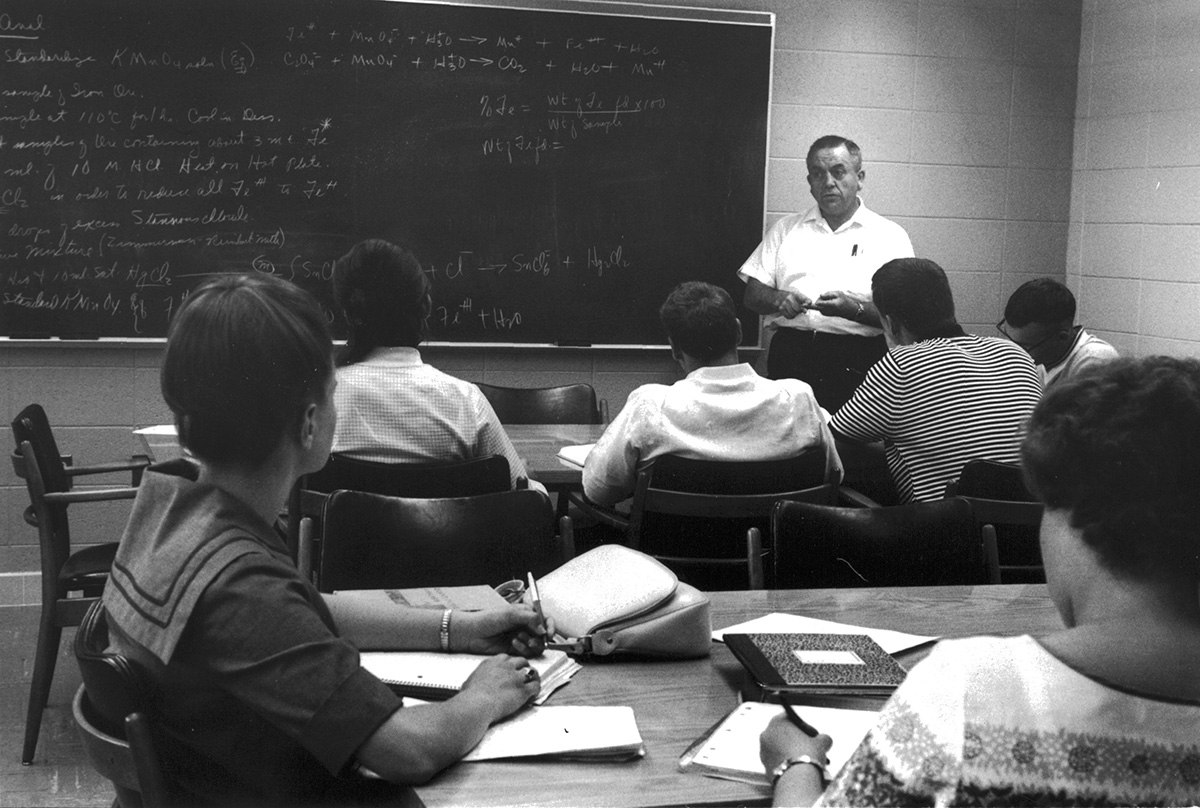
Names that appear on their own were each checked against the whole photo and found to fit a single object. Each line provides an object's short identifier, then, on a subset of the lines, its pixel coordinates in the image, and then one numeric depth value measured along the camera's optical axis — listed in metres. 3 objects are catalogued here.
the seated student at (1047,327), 3.96
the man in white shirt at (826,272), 4.96
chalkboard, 4.56
